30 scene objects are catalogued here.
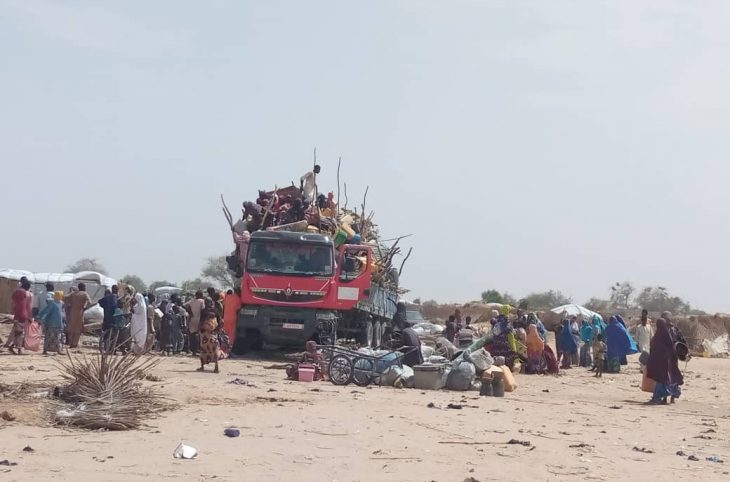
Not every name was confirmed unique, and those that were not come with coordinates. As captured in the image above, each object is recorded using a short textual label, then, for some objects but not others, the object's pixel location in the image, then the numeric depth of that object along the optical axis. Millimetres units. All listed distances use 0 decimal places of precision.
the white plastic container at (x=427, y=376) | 16391
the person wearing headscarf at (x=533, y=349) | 22328
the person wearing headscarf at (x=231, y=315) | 21672
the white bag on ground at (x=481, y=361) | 17016
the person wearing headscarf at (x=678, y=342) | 16859
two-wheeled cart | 16344
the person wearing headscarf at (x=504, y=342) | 21578
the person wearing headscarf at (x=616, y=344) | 24250
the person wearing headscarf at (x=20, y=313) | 19953
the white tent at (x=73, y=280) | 40688
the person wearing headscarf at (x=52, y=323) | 20594
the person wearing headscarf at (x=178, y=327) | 22172
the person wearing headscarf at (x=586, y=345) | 26938
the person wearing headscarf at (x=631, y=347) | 24378
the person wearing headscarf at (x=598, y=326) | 25470
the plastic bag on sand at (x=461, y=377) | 16672
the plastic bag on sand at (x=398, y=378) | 16612
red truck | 21375
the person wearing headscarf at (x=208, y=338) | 17344
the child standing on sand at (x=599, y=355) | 23125
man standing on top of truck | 24750
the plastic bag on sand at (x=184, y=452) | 8789
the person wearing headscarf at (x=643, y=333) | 23047
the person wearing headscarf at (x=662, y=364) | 16828
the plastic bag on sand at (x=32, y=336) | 20388
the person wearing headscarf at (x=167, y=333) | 22062
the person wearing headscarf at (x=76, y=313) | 22062
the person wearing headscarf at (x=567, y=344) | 25875
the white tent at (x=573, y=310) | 43350
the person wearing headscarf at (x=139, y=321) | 20828
